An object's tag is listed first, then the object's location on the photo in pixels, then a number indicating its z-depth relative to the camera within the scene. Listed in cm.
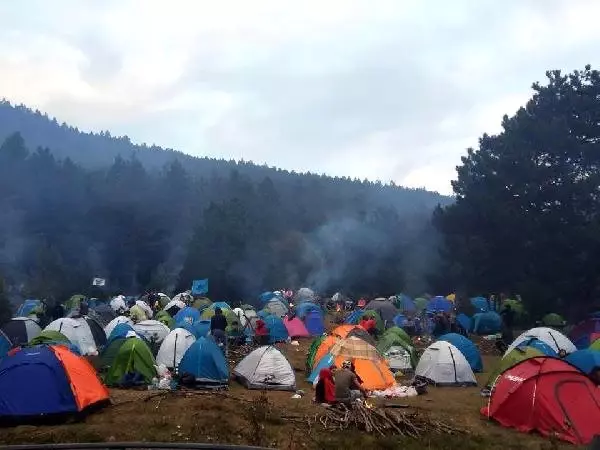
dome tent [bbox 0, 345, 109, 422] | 1066
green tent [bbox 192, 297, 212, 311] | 3174
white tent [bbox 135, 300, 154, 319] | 2862
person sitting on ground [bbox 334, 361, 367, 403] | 1157
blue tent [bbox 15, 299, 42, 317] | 3135
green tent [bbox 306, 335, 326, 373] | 1741
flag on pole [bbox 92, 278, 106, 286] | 3819
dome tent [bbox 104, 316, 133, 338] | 2115
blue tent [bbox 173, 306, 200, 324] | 2548
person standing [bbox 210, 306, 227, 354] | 1958
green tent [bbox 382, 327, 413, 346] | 1889
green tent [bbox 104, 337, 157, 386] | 1441
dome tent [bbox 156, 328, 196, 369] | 1650
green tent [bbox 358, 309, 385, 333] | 2634
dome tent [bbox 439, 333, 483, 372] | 1825
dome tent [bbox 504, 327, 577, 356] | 1817
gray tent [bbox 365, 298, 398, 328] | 2900
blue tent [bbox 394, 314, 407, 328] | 2611
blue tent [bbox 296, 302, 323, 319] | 2990
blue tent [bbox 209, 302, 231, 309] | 2667
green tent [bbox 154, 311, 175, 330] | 2374
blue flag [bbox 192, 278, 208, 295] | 4012
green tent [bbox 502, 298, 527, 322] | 2660
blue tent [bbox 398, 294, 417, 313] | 3734
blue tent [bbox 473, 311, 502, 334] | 2850
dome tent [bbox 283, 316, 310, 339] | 2588
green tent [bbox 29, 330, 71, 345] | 1508
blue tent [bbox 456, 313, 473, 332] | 2820
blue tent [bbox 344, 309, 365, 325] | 2756
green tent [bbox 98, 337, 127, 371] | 1653
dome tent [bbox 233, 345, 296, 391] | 1470
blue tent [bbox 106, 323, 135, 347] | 1891
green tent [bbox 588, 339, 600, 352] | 1630
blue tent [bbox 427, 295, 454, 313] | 3555
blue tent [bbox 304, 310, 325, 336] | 2769
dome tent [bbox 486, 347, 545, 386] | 1393
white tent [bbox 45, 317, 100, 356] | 1898
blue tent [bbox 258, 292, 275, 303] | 4155
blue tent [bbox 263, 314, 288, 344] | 2388
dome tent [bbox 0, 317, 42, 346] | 1984
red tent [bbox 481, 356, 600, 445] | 1066
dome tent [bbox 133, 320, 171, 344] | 1917
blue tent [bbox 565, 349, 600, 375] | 1436
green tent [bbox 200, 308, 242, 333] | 2227
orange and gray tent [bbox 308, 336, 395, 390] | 1479
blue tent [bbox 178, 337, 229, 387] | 1432
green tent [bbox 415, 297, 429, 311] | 3792
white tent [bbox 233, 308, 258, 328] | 2382
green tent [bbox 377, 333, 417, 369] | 1789
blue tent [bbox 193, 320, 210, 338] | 2014
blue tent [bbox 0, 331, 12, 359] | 1683
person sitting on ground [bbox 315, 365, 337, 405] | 1222
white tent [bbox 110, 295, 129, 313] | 3089
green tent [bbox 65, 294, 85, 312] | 3226
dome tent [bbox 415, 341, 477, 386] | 1576
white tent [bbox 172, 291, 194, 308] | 3500
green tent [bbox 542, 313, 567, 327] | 2539
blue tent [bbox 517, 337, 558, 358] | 1623
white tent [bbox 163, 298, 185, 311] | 3053
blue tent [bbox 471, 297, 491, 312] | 3438
